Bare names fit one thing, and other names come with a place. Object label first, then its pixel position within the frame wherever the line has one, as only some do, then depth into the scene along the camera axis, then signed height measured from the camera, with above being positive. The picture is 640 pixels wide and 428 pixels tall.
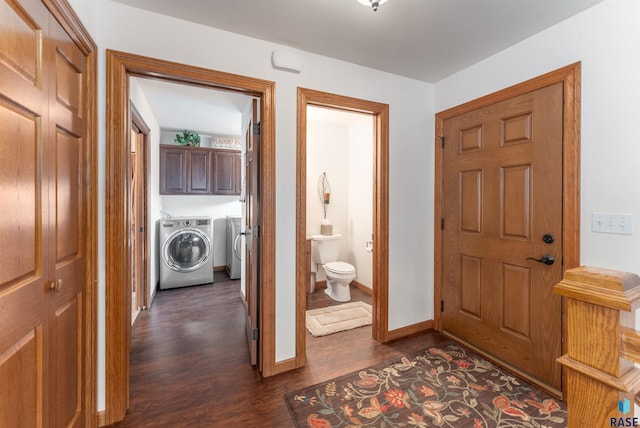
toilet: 3.40 -0.69
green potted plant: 4.47 +1.18
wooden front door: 1.87 -0.13
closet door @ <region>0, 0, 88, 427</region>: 0.87 -0.04
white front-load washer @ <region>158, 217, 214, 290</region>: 3.95 -0.58
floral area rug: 1.61 -1.19
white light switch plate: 1.55 -0.06
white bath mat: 2.76 -1.14
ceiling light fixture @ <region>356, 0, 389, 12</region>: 1.42 +1.07
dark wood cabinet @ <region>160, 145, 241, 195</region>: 4.26 +0.65
